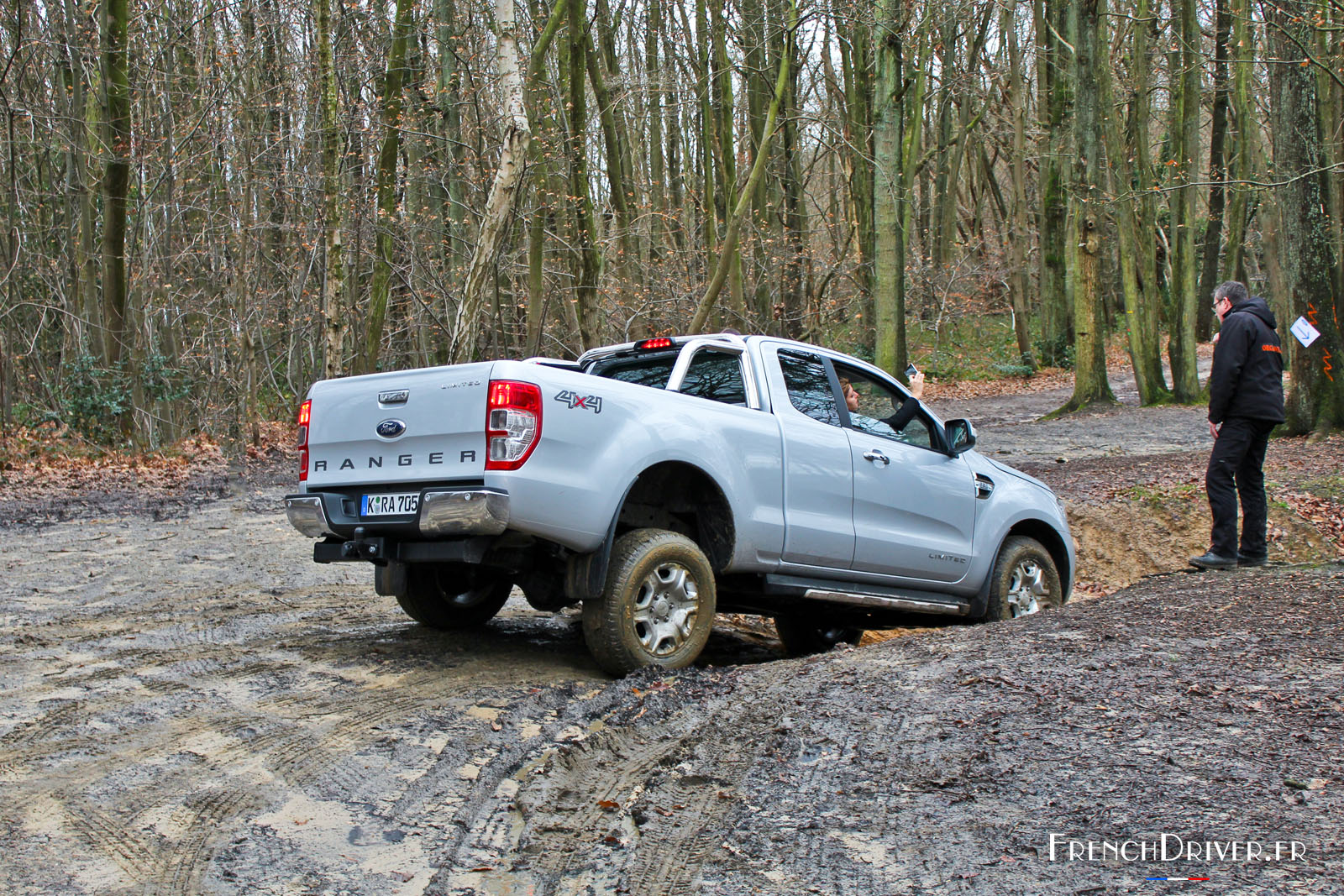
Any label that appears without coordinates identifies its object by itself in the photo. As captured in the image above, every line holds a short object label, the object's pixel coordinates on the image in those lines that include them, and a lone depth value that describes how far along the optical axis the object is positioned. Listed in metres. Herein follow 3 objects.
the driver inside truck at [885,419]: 7.39
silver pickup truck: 5.55
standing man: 8.08
